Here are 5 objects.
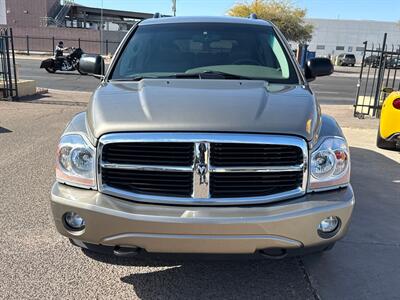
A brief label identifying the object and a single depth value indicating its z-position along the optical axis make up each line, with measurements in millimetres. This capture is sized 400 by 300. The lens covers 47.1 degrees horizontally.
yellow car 7195
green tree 49844
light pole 42562
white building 80938
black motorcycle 22406
